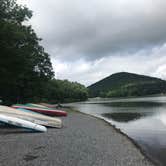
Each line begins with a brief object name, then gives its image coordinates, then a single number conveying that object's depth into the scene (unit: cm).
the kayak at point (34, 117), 1305
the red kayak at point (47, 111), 2006
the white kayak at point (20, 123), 1149
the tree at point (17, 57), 2156
